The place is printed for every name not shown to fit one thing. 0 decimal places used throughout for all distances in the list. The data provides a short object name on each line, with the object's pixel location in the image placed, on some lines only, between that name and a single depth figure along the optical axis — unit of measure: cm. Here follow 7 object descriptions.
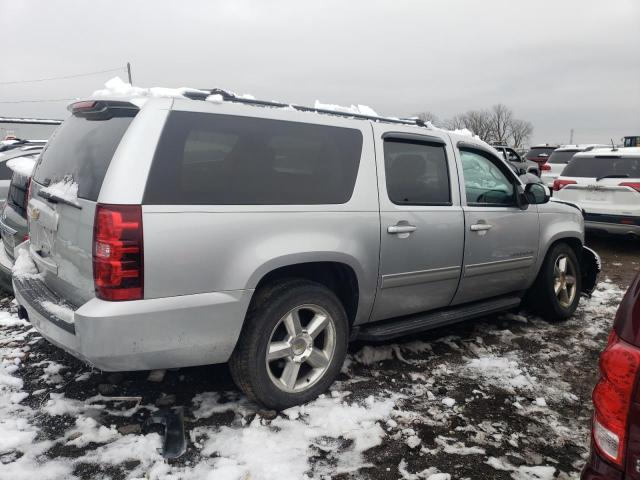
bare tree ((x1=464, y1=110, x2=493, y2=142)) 7769
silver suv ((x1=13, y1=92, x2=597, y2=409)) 247
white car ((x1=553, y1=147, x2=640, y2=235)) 800
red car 148
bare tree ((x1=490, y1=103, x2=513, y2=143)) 8275
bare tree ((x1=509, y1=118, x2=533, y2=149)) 8375
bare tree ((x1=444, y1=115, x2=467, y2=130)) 7710
